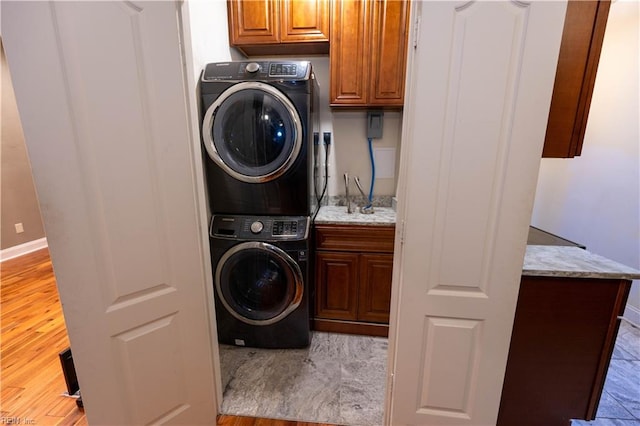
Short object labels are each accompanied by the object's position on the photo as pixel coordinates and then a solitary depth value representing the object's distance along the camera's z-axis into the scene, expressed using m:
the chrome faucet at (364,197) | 2.32
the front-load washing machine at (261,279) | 1.74
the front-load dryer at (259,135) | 1.59
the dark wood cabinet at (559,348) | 1.10
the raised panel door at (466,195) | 0.88
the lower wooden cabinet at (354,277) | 1.92
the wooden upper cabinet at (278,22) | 1.85
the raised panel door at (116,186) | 0.83
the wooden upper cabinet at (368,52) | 1.82
